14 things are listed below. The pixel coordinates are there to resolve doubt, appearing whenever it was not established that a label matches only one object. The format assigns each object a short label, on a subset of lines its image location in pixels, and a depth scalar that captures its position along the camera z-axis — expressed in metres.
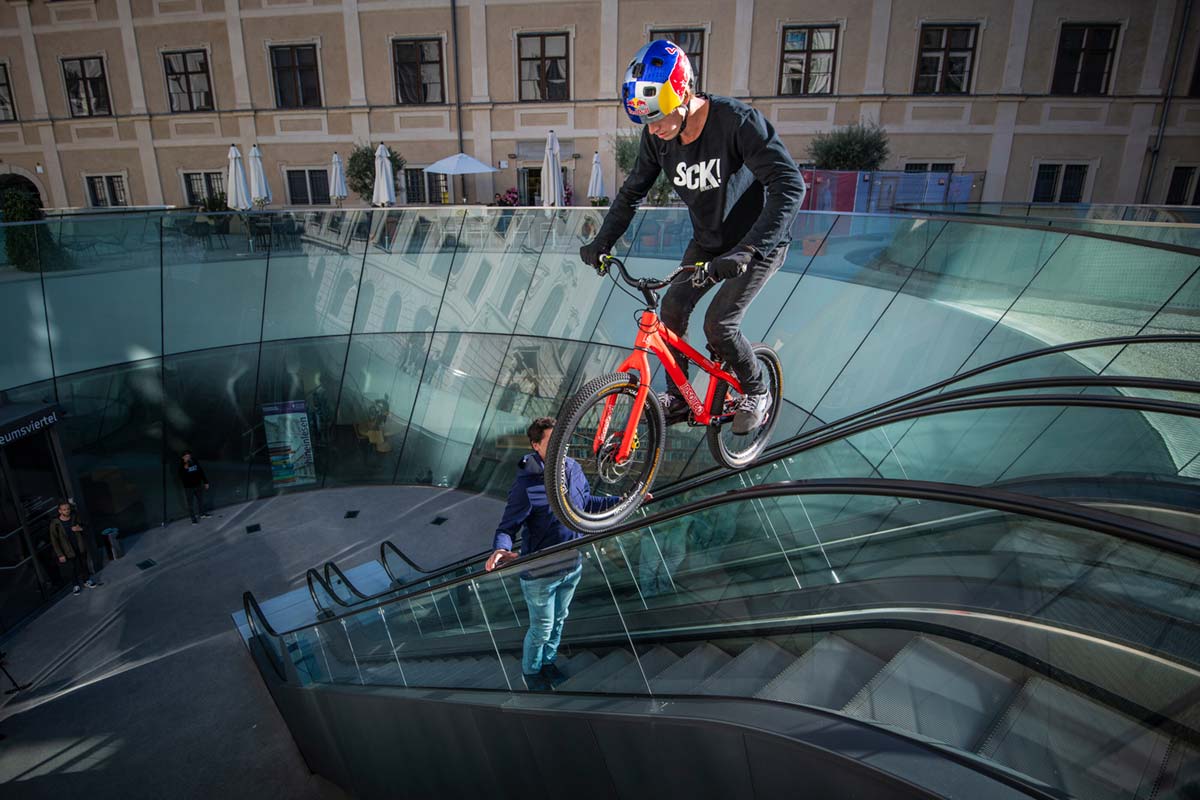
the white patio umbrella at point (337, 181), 19.23
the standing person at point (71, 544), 9.86
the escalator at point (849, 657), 2.03
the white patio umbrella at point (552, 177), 16.59
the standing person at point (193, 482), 12.05
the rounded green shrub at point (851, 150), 17.97
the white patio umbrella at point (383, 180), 16.97
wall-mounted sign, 9.02
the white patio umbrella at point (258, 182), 17.25
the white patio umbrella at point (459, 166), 18.56
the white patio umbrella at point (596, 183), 18.11
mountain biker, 2.91
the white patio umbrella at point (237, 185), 16.62
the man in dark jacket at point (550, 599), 3.84
